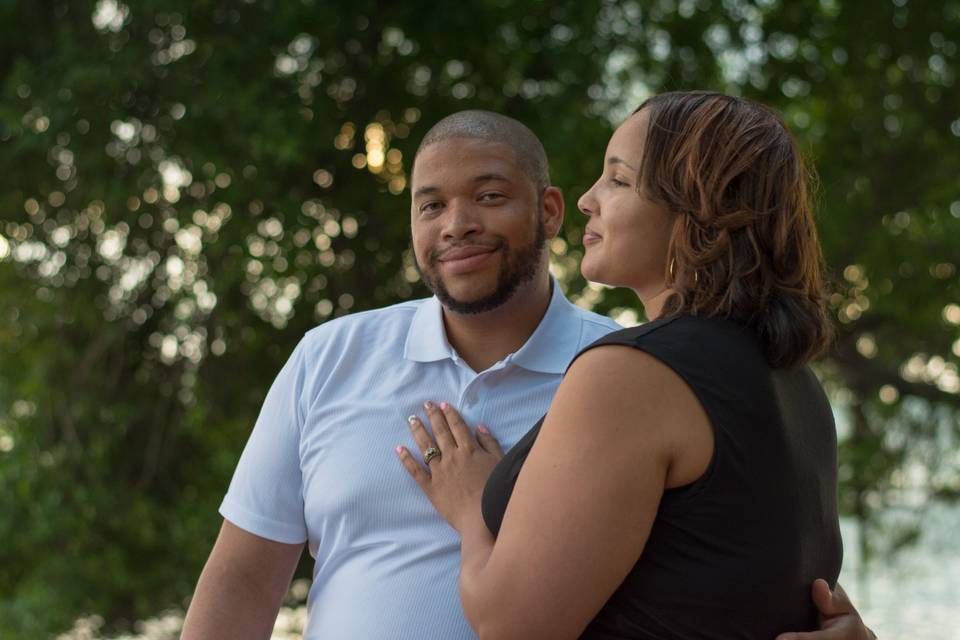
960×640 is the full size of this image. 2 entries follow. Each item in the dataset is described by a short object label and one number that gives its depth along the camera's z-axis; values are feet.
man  8.10
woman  6.90
